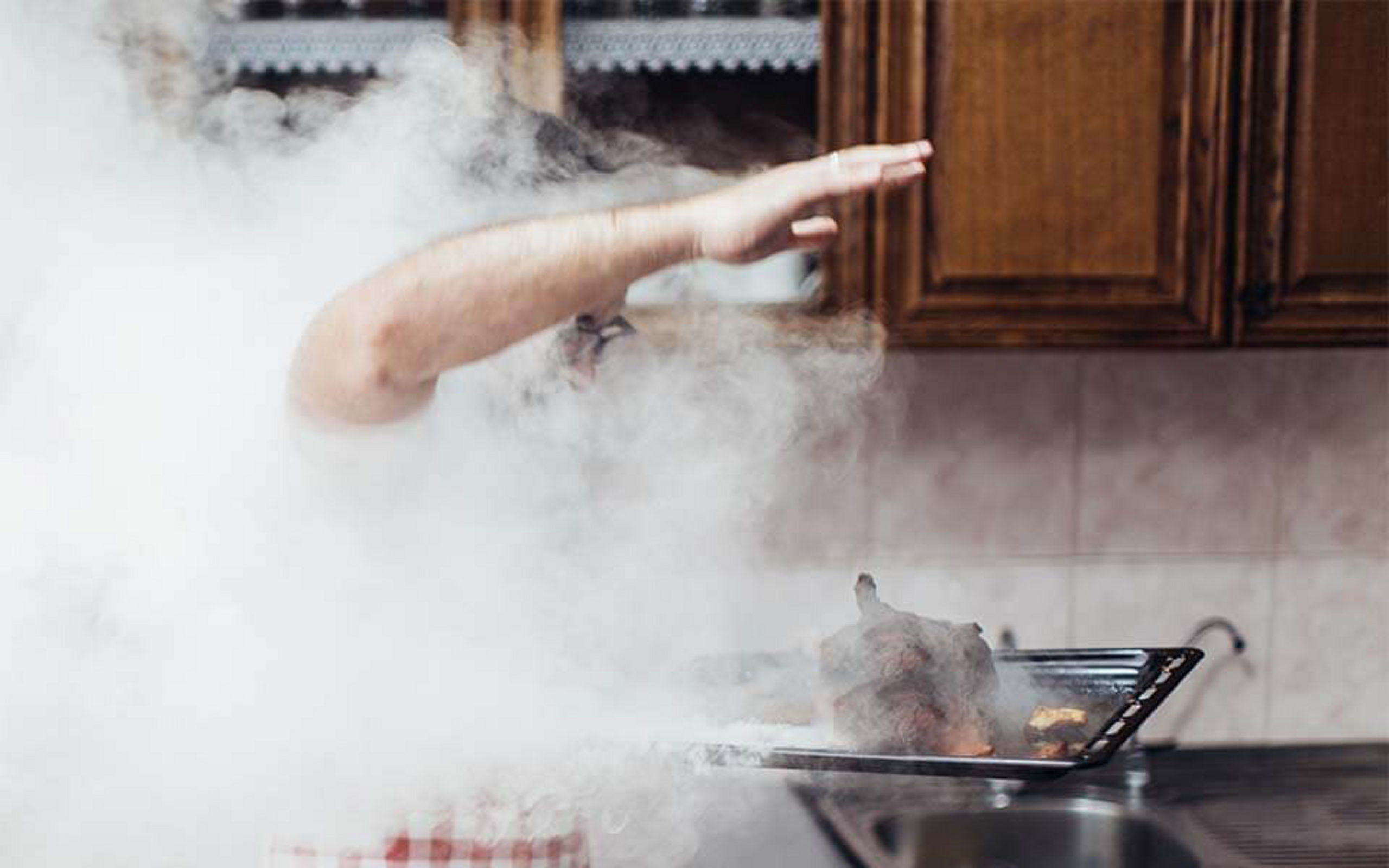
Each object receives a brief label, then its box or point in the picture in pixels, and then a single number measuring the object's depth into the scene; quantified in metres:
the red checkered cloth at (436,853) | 1.44
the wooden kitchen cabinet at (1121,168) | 1.93
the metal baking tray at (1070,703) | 1.21
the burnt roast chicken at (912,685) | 1.32
